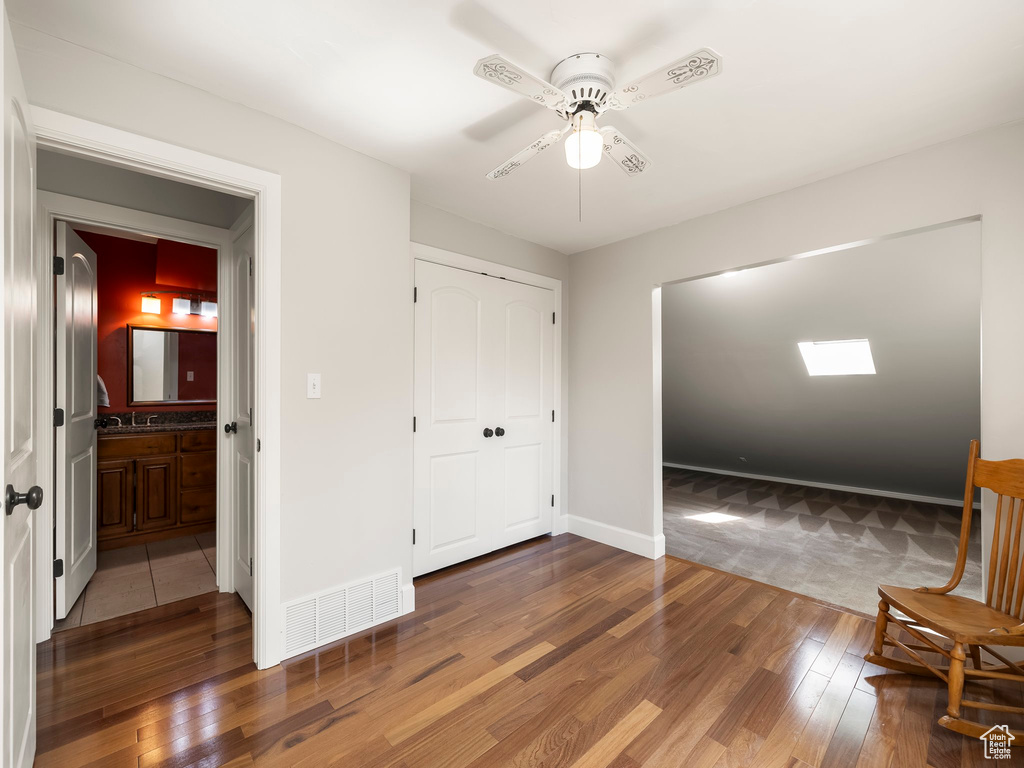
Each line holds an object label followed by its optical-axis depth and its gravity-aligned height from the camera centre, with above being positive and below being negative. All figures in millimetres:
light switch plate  2180 -18
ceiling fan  1354 +931
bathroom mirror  3826 +148
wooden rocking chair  1664 -922
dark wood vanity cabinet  3443 -813
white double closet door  3055 -231
